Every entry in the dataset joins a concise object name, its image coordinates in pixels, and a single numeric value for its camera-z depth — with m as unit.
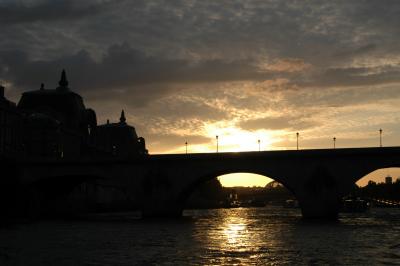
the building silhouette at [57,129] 131.50
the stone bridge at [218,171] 87.88
